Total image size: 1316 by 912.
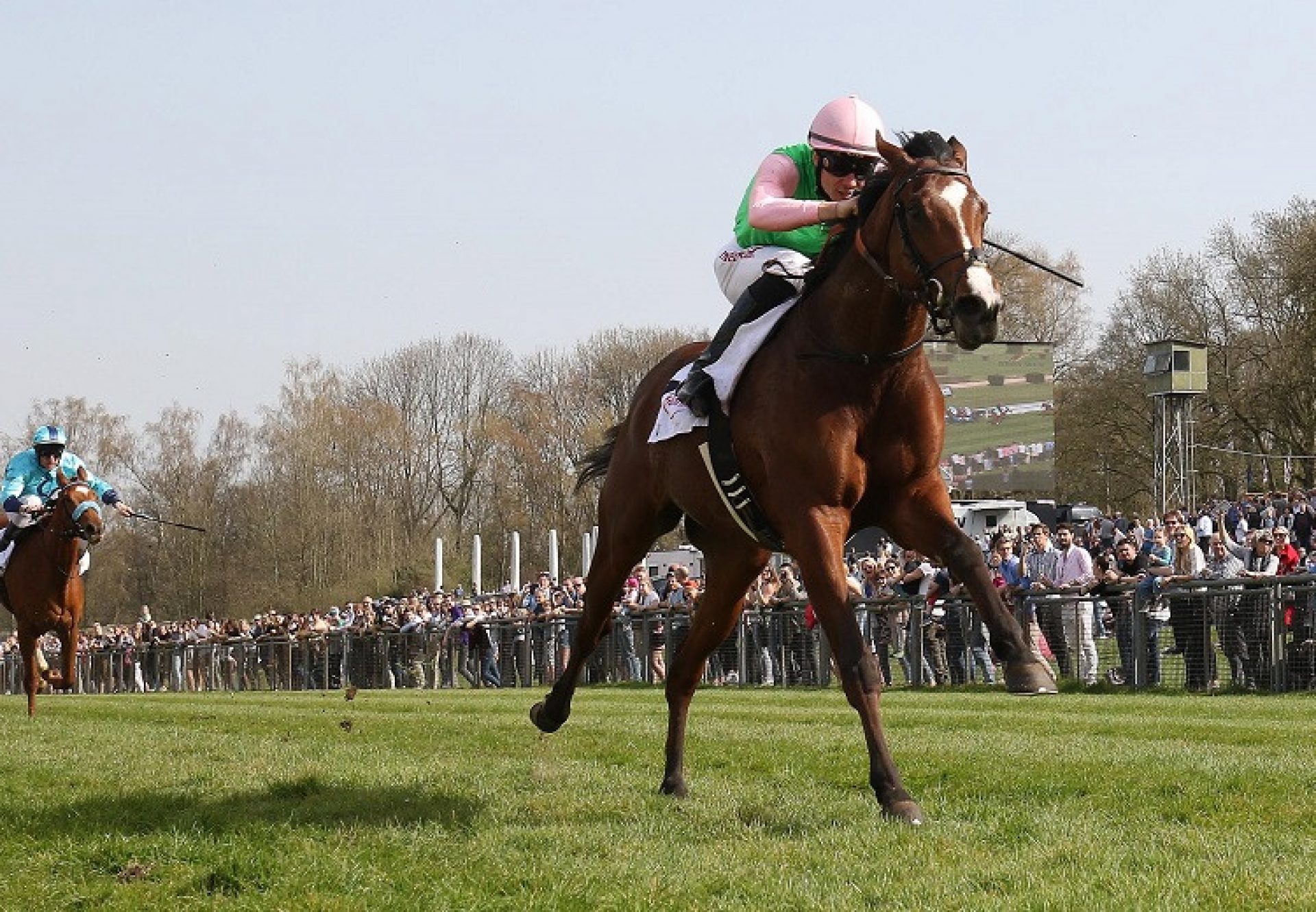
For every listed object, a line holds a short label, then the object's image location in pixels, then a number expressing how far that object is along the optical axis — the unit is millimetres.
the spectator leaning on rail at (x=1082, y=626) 19938
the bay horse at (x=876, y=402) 6758
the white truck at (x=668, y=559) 47228
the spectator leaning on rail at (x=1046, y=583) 20375
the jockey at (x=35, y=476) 18094
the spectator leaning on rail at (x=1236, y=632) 18266
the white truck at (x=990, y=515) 42562
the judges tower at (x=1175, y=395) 49562
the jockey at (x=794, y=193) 7863
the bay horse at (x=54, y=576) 17703
